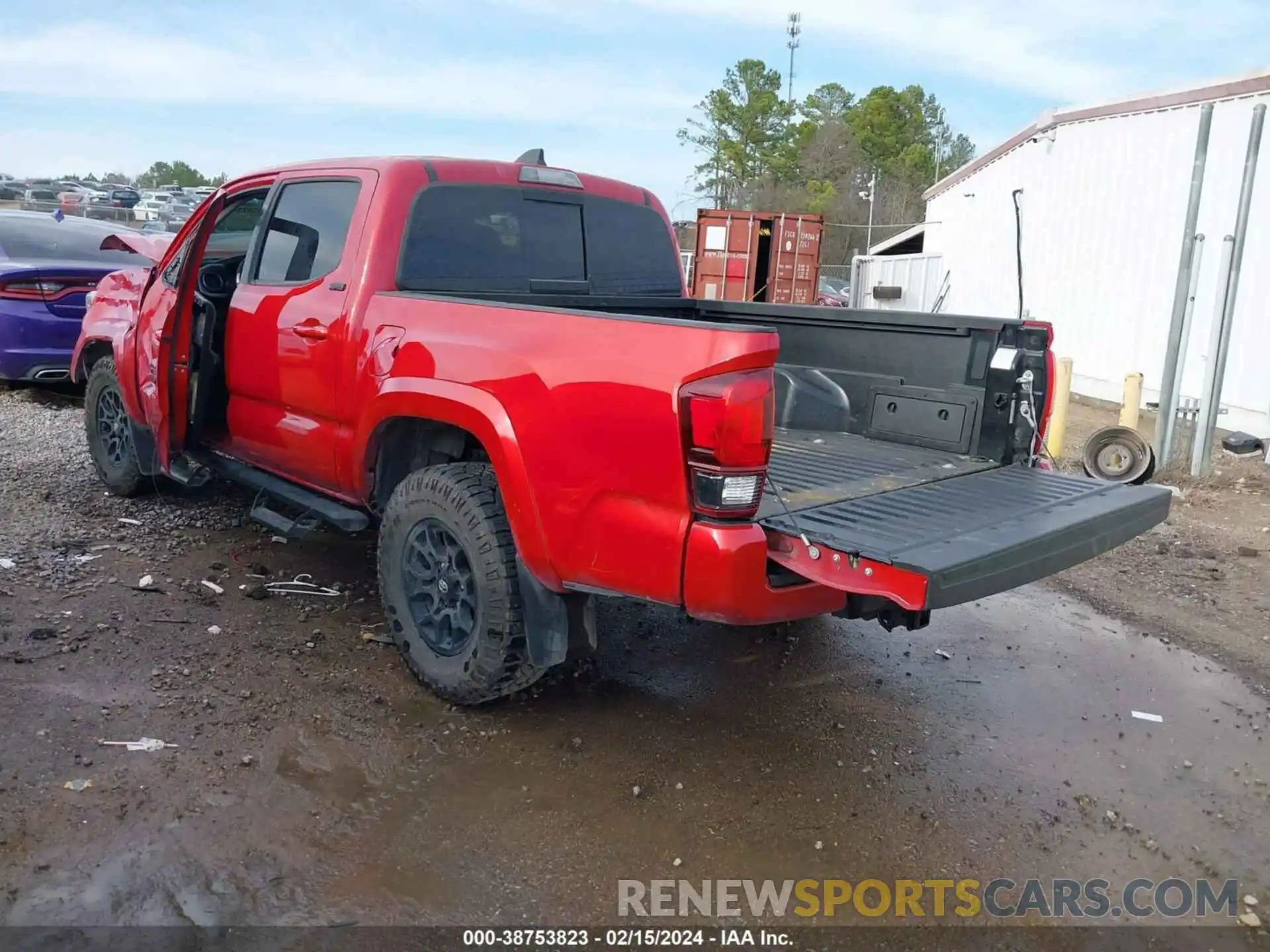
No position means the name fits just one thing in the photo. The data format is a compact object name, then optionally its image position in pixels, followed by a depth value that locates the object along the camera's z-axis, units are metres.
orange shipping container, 20.20
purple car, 8.22
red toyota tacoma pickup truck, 2.95
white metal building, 10.88
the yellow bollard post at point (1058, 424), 8.41
